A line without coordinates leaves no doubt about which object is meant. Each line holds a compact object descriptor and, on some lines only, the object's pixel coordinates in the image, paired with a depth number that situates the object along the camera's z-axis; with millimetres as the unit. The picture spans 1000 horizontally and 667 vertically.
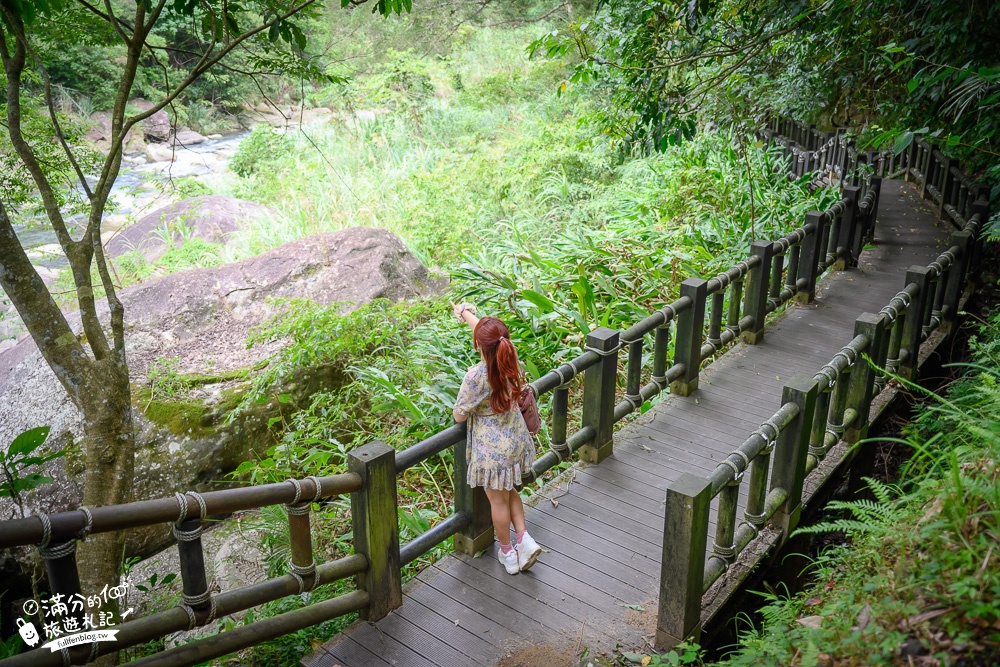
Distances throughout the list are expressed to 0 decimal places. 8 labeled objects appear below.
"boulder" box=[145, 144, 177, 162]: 20000
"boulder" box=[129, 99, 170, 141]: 20072
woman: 3766
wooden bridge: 3230
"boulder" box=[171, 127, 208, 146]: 21672
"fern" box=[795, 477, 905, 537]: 3084
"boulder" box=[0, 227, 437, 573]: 6199
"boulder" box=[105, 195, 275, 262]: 12398
